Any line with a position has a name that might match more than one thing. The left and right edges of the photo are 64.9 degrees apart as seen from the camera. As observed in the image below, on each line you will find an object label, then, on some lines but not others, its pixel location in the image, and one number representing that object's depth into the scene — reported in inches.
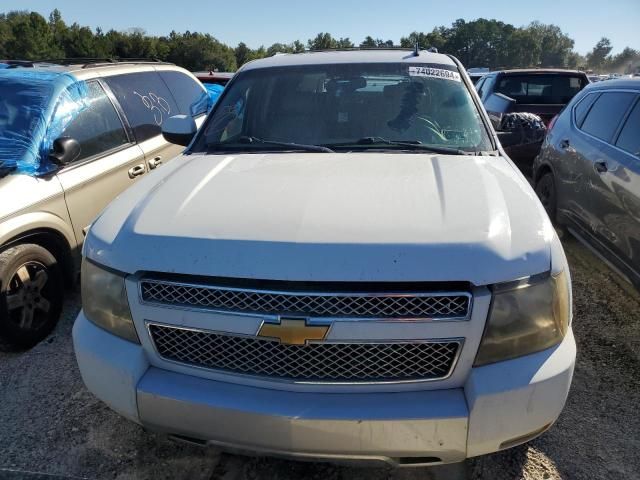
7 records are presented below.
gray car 141.6
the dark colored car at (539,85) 322.7
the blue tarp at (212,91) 244.9
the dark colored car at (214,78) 349.4
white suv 68.2
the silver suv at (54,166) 128.8
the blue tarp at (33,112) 136.1
